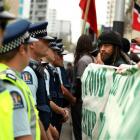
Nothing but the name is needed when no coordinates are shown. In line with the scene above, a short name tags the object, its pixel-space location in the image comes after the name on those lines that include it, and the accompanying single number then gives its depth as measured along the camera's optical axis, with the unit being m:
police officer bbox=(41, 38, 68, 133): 4.26
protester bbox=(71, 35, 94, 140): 5.06
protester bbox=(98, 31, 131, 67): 4.03
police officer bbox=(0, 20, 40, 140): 1.94
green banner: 2.45
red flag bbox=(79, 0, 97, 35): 7.79
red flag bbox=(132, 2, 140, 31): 7.02
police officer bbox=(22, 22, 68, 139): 2.92
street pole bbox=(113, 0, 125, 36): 6.82
